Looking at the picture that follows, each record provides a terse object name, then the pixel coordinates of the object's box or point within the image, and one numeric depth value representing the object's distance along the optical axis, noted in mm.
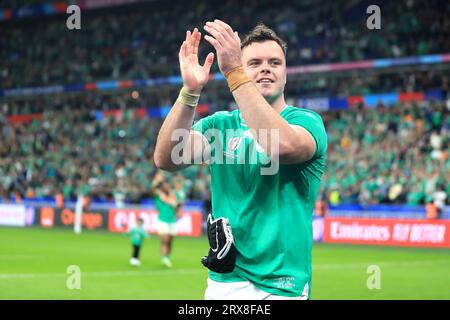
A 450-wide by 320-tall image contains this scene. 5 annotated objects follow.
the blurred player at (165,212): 16875
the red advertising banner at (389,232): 21891
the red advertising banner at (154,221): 27484
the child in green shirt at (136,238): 16734
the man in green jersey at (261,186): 4016
